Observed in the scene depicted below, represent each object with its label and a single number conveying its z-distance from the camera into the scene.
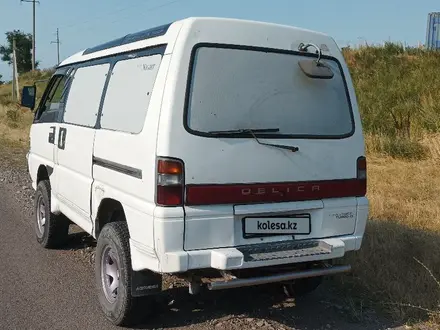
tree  70.38
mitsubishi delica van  3.44
